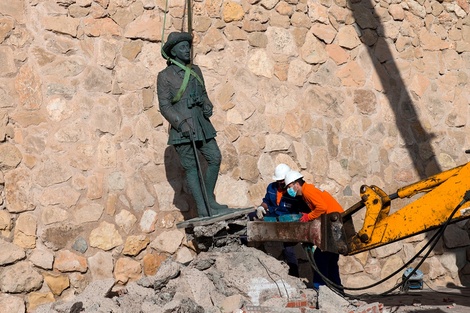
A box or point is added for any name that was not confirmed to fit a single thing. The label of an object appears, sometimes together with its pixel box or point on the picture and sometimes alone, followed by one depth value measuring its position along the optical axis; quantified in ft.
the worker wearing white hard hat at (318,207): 25.98
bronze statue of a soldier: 25.70
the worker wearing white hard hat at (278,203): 27.14
